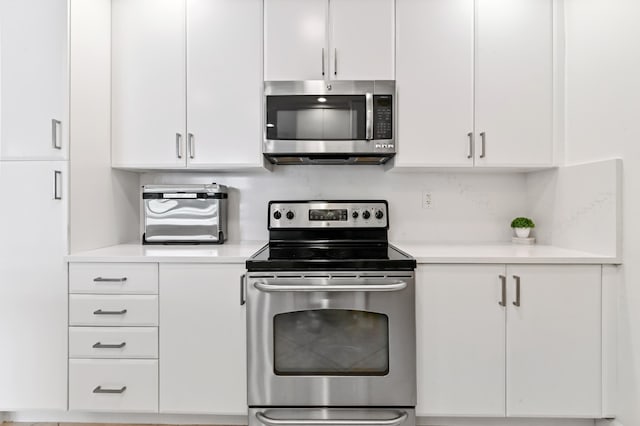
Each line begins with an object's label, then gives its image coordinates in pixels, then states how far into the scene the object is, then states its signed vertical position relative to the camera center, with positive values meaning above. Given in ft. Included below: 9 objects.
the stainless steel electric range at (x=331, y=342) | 5.38 -1.87
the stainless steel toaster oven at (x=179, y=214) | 7.18 -0.08
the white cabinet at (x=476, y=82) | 6.53 +2.21
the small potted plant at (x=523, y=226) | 7.20 -0.27
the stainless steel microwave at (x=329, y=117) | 6.44 +1.57
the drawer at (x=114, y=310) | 5.74 -1.50
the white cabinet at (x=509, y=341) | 5.51 -1.87
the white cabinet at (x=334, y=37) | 6.54 +2.96
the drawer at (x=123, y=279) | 5.75 -1.03
